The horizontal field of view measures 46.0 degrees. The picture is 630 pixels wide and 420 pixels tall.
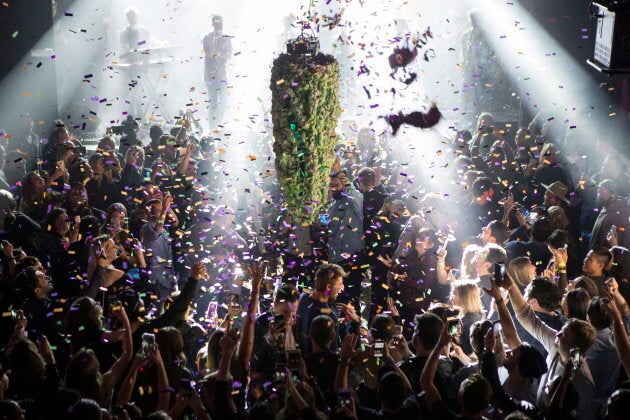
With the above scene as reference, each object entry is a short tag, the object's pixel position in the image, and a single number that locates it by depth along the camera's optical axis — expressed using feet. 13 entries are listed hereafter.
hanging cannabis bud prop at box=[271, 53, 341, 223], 17.85
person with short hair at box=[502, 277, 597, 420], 13.46
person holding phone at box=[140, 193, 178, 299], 20.74
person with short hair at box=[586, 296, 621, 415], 14.19
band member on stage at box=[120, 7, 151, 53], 52.44
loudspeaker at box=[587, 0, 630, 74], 19.20
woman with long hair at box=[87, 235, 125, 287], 17.51
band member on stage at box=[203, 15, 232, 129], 44.73
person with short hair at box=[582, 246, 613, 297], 17.89
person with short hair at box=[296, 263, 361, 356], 16.88
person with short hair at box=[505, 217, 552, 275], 20.43
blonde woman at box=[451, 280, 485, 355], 16.55
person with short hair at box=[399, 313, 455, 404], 13.62
